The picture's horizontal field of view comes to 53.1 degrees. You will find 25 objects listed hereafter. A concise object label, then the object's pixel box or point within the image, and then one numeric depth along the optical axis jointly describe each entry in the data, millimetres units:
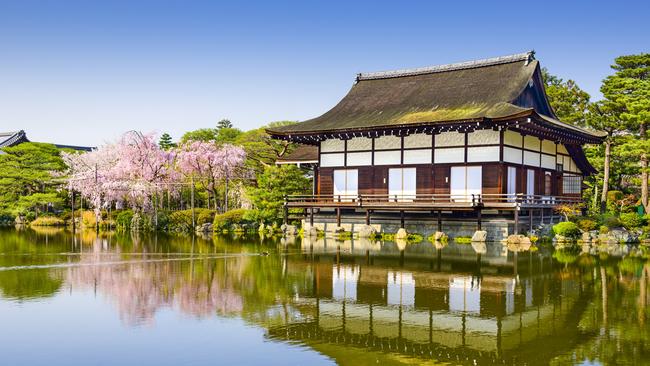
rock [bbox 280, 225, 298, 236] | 36406
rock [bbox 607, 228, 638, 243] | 30516
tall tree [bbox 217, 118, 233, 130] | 86600
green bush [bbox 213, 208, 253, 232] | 41094
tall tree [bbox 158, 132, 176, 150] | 69212
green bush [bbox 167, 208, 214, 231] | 42188
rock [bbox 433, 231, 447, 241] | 31234
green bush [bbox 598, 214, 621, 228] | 31625
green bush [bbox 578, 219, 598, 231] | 31042
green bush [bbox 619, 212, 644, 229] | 31469
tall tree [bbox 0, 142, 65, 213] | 51500
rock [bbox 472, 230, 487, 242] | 30016
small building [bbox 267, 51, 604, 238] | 31203
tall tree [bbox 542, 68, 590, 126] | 43031
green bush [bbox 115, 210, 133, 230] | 44534
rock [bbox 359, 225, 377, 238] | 33250
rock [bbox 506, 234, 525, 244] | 29188
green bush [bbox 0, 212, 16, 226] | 53750
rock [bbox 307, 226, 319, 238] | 35062
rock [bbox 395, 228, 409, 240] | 32094
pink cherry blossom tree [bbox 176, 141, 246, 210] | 47719
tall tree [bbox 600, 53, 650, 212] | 32812
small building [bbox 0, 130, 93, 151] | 67938
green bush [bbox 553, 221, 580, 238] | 30359
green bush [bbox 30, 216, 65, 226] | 50750
